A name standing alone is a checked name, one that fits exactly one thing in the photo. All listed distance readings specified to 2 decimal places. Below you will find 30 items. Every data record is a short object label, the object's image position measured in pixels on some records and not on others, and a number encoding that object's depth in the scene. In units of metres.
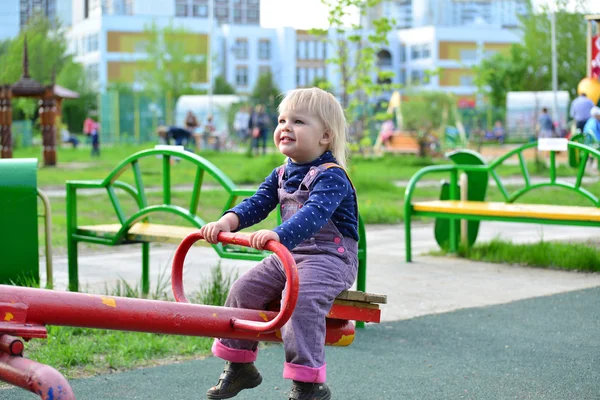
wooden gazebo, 19.53
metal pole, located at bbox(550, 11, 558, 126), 33.35
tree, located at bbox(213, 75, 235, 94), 72.69
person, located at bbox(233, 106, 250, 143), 35.47
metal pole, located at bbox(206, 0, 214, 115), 42.72
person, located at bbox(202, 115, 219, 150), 34.36
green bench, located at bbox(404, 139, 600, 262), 6.75
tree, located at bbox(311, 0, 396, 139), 13.12
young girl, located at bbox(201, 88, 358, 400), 3.12
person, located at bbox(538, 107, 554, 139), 25.05
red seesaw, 2.27
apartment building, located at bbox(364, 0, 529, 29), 100.25
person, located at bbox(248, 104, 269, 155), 27.25
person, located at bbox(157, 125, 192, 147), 25.57
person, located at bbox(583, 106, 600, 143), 16.42
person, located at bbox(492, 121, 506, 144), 39.41
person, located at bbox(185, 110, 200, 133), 33.03
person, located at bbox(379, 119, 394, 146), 27.77
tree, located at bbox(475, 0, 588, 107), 41.41
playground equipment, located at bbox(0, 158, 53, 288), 5.20
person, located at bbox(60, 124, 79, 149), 35.91
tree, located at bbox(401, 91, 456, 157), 25.77
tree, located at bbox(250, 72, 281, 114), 64.71
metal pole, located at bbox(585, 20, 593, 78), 18.08
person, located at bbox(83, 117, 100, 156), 26.57
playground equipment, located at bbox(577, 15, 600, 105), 18.03
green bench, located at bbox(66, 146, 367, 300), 5.01
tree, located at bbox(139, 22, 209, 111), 59.59
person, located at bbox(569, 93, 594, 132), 18.28
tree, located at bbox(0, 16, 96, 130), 24.16
